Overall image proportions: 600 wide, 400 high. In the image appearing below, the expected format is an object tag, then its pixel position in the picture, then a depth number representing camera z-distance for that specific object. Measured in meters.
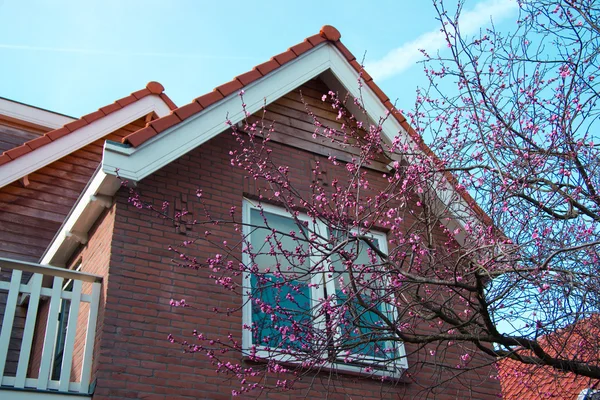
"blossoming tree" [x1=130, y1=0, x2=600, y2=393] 5.27
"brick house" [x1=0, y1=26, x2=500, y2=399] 5.64
